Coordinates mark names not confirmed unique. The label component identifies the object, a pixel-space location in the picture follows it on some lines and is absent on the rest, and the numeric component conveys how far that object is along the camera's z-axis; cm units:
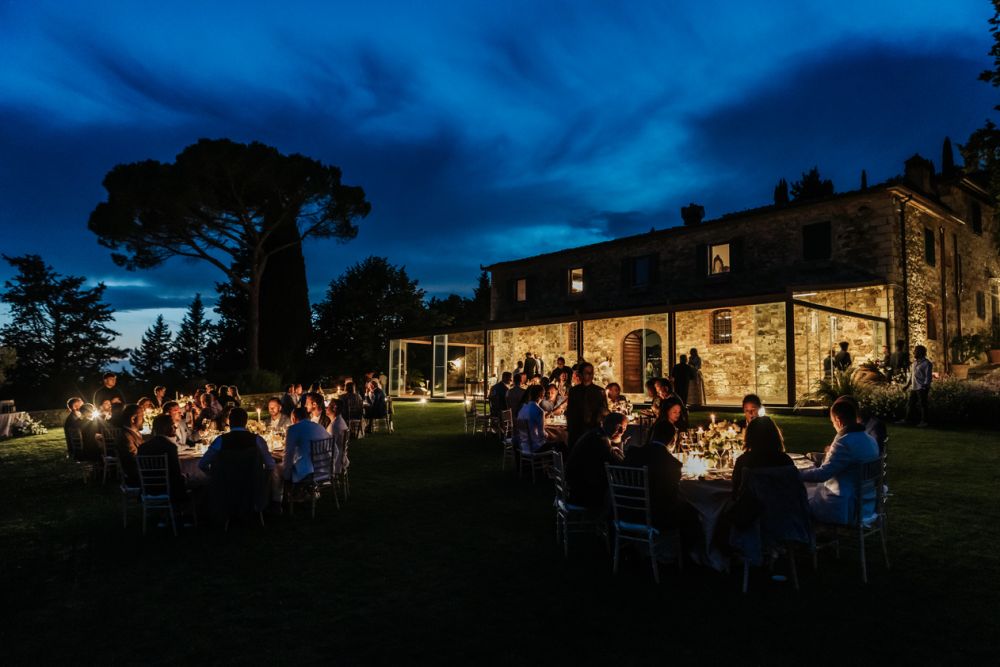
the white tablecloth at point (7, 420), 1480
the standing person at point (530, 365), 1748
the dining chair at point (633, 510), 434
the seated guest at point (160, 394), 962
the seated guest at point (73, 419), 889
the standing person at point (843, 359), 1450
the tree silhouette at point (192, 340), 3528
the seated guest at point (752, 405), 545
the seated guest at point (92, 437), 855
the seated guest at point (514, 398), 998
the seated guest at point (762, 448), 418
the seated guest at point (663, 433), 446
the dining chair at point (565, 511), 504
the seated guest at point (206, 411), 891
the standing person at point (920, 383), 1180
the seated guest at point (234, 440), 580
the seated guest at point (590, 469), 508
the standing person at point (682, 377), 1423
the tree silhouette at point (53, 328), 2211
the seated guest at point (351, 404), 1227
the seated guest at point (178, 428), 706
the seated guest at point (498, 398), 1164
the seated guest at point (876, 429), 521
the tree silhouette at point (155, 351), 3575
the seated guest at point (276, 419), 774
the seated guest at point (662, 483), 436
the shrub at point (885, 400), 1311
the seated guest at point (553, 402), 959
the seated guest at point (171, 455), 588
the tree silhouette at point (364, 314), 3091
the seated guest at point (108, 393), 958
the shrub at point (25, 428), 1522
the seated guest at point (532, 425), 806
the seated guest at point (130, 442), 646
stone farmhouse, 1723
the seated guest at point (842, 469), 436
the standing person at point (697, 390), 1672
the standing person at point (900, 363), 1470
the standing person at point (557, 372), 1085
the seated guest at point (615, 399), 927
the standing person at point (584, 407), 700
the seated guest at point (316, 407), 841
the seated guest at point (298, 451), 633
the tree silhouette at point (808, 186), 3675
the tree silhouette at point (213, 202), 2269
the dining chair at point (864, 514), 428
